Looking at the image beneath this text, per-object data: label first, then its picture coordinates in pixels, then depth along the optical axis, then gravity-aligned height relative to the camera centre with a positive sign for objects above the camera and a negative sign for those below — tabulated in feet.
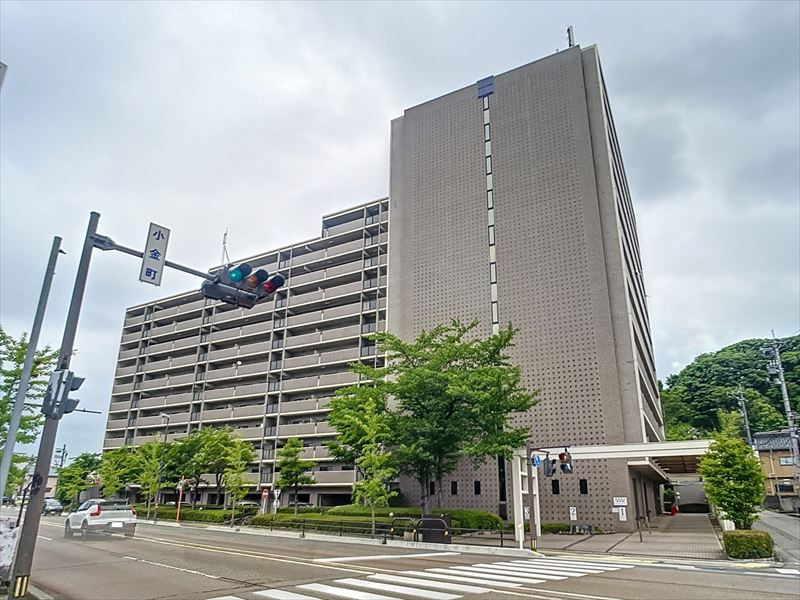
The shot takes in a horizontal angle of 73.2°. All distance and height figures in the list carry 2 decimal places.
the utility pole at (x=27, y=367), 27.99 +5.67
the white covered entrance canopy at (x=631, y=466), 80.02 +2.79
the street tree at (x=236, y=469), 134.92 +1.68
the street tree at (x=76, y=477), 200.95 -1.39
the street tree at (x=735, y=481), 71.31 +0.34
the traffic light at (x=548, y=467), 72.28 +1.78
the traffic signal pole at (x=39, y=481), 28.89 -0.44
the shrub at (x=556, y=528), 101.30 -8.38
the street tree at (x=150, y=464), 160.35 +2.96
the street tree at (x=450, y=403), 90.63 +12.72
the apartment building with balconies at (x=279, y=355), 160.25 +39.09
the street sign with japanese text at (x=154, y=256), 30.42 +11.87
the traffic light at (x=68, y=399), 29.84 +3.93
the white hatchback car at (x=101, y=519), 78.48 -6.33
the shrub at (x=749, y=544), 61.46 -6.59
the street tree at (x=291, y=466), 128.88 +2.54
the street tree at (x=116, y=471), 178.09 +0.89
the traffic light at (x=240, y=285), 29.18 +9.94
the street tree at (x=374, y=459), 91.25 +3.14
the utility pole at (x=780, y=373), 94.07 +19.86
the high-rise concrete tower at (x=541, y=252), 109.60 +52.90
